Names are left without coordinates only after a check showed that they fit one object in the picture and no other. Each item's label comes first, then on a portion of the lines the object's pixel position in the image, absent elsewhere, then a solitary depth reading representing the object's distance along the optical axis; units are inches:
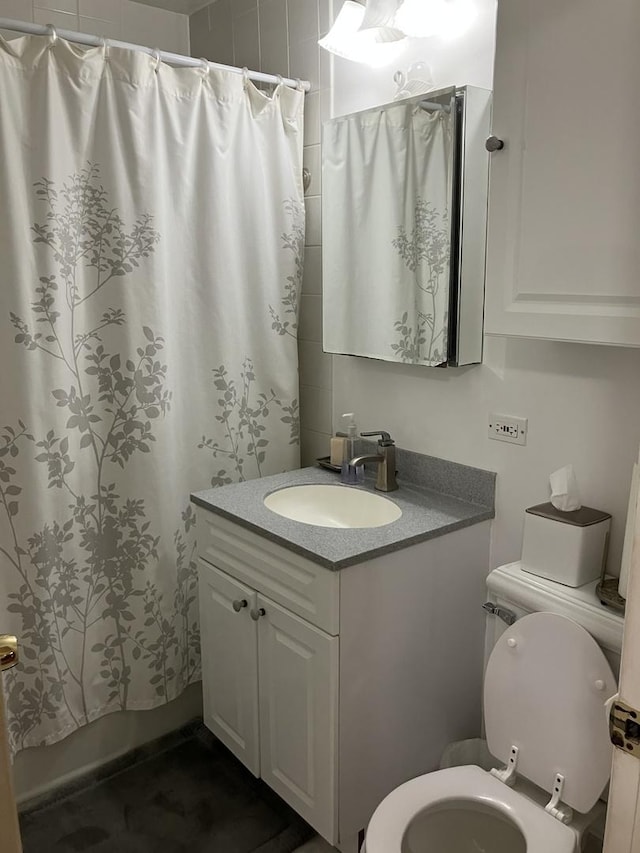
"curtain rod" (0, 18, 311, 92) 65.9
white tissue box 58.4
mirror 67.4
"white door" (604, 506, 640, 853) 37.7
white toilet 54.1
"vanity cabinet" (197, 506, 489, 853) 63.4
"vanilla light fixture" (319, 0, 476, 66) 67.0
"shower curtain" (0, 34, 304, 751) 70.6
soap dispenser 79.9
